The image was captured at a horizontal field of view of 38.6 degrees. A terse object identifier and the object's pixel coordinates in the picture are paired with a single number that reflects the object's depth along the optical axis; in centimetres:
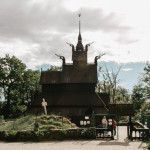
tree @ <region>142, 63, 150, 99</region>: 4443
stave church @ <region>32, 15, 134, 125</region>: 3183
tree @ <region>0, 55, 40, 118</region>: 4938
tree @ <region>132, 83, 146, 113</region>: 6623
